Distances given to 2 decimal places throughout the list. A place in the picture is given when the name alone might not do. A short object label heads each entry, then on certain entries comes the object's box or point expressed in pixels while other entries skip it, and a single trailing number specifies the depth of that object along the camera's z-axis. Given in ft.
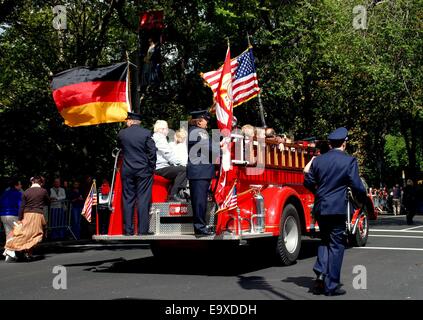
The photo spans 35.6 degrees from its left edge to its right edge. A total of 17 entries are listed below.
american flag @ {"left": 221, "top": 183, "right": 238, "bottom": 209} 31.27
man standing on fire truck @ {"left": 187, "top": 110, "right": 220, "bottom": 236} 31.89
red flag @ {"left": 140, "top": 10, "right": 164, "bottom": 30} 56.80
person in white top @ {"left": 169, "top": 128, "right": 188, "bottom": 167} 35.45
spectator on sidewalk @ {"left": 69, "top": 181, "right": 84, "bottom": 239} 64.34
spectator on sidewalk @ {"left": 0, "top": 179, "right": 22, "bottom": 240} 49.65
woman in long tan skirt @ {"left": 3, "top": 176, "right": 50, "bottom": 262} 44.16
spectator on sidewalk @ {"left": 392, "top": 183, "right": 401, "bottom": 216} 126.31
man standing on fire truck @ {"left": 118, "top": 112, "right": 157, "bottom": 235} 33.12
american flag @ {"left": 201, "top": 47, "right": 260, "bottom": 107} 42.27
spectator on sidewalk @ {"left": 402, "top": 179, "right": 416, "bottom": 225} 83.20
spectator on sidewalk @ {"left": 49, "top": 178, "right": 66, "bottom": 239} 61.82
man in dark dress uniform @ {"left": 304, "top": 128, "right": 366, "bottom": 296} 26.35
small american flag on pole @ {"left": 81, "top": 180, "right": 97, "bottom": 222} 38.45
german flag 38.93
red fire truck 32.22
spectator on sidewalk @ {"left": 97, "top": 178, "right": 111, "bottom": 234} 34.83
